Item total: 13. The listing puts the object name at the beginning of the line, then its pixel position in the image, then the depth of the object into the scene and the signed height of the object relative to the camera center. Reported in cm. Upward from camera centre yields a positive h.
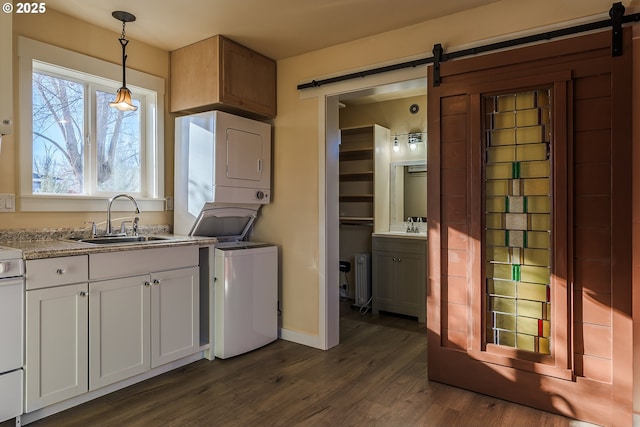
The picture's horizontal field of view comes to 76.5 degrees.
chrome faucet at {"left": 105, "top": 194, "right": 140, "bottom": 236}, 291 +2
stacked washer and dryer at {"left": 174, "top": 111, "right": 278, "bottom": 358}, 308 +5
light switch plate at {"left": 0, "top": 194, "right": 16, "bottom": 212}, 249 +8
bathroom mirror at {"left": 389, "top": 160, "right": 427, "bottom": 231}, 458 +25
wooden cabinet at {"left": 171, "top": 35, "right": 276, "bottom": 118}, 310 +109
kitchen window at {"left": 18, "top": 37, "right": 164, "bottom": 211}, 264 +60
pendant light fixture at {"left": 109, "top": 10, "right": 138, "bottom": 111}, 268 +80
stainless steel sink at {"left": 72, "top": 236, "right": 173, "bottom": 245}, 279 -17
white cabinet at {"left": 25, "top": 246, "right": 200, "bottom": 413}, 212 -61
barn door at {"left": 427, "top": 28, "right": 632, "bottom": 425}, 215 -8
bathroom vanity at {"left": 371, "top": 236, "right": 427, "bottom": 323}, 410 -62
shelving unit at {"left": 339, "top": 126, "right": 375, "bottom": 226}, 480 +47
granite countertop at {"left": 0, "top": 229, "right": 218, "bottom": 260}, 212 -18
